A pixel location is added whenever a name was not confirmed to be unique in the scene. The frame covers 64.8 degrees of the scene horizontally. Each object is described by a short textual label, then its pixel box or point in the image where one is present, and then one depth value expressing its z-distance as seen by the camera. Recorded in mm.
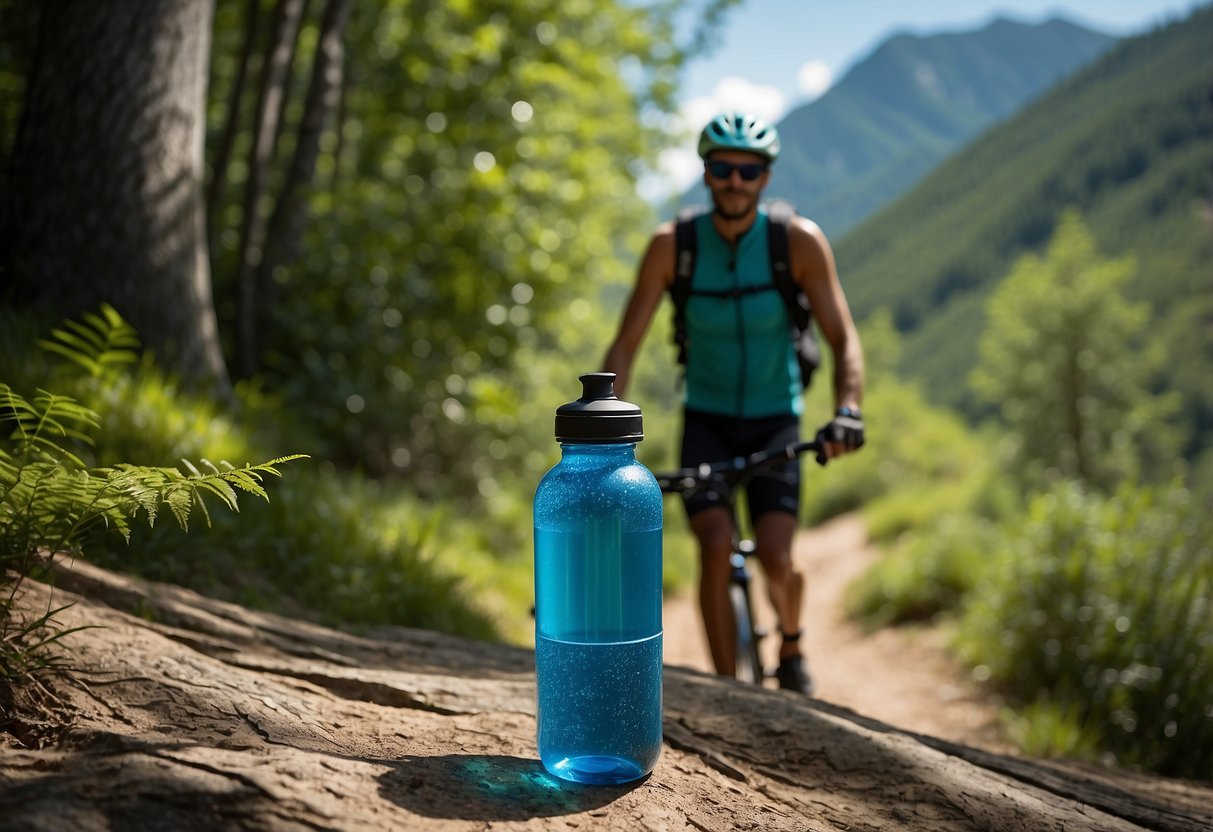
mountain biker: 4020
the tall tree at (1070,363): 30797
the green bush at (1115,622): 4848
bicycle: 3717
